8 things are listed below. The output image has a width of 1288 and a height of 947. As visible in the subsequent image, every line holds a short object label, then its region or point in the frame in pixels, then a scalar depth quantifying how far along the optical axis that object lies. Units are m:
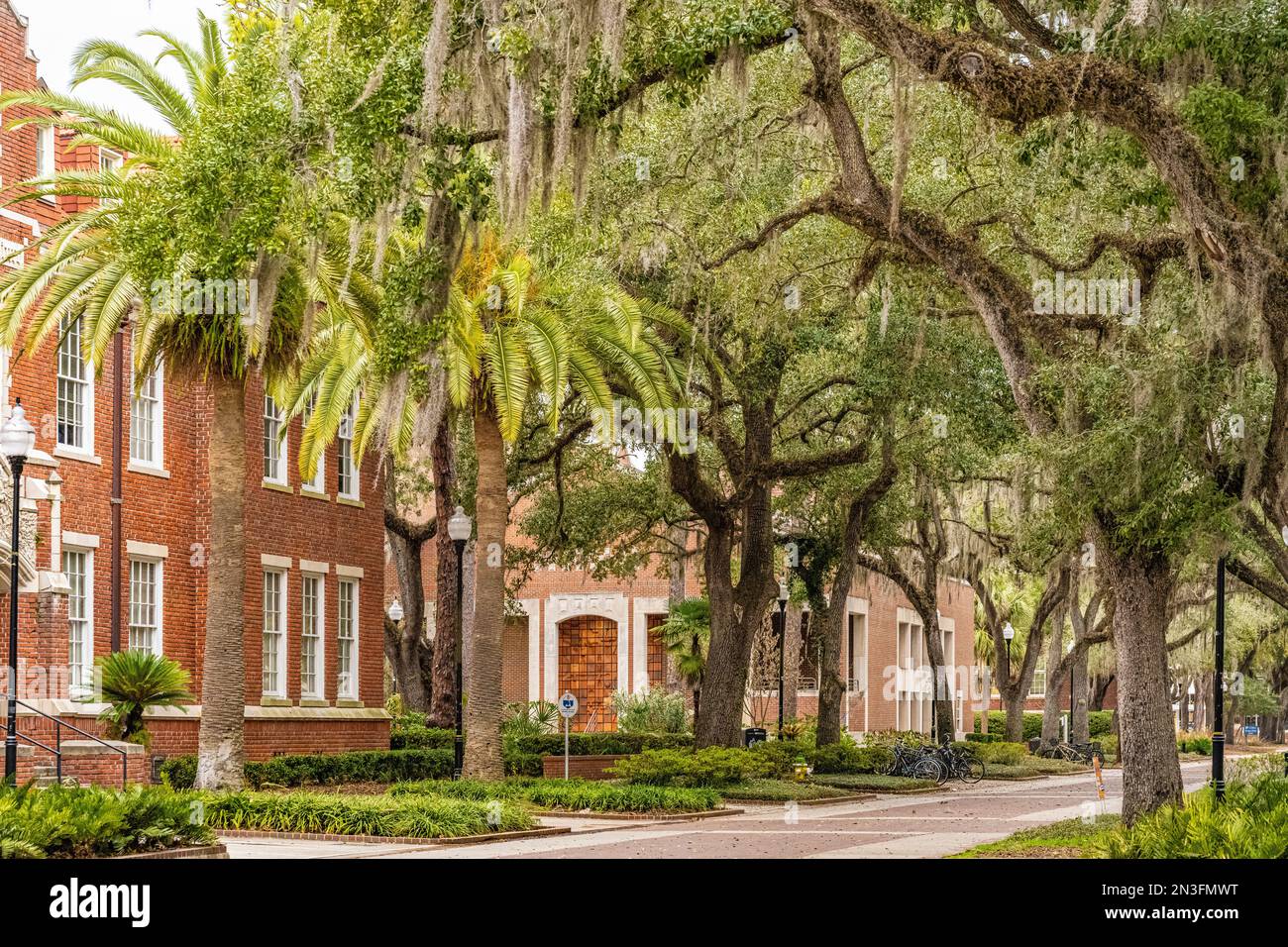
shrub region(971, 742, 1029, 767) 48.66
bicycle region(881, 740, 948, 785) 40.34
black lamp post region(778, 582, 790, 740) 40.34
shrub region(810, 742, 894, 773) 40.00
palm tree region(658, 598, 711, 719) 45.34
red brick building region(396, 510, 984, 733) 56.53
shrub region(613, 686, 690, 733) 45.69
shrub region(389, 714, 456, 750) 37.06
